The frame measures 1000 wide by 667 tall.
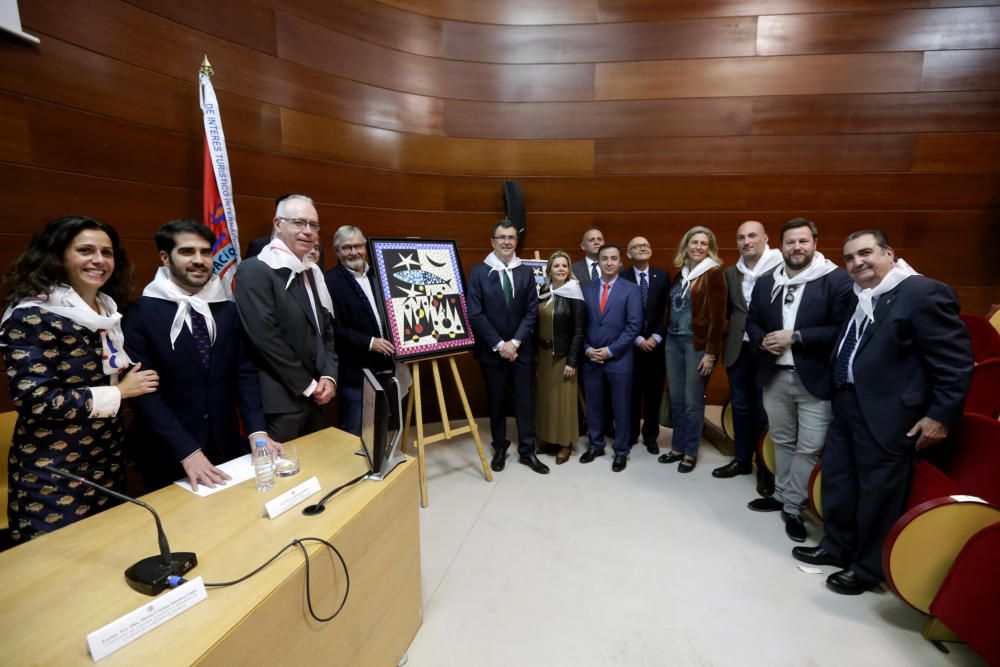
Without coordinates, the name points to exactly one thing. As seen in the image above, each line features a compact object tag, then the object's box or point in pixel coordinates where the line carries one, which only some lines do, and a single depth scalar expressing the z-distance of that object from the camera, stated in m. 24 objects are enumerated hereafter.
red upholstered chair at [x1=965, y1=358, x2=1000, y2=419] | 2.24
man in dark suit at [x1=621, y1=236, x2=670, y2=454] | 3.32
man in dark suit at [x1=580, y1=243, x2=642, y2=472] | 3.11
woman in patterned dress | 1.27
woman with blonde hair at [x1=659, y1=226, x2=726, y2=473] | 2.92
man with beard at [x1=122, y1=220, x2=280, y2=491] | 1.48
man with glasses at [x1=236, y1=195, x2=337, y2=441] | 1.87
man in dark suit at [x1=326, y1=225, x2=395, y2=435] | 2.81
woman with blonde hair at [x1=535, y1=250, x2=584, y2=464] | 3.17
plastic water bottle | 1.35
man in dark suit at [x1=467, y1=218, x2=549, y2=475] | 3.07
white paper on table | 1.35
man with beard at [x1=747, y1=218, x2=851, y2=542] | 2.23
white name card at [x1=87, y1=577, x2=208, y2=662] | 0.76
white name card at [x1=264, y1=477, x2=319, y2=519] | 1.21
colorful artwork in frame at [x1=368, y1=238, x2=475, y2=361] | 2.67
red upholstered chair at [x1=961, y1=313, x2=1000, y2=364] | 2.75
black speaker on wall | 4.02
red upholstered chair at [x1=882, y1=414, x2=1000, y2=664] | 1.42
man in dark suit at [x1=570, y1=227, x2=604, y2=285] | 3.79
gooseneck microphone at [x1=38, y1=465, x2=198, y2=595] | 0.91
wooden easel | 2.76
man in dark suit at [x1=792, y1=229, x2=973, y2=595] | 1.68
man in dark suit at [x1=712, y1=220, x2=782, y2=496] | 2.80
